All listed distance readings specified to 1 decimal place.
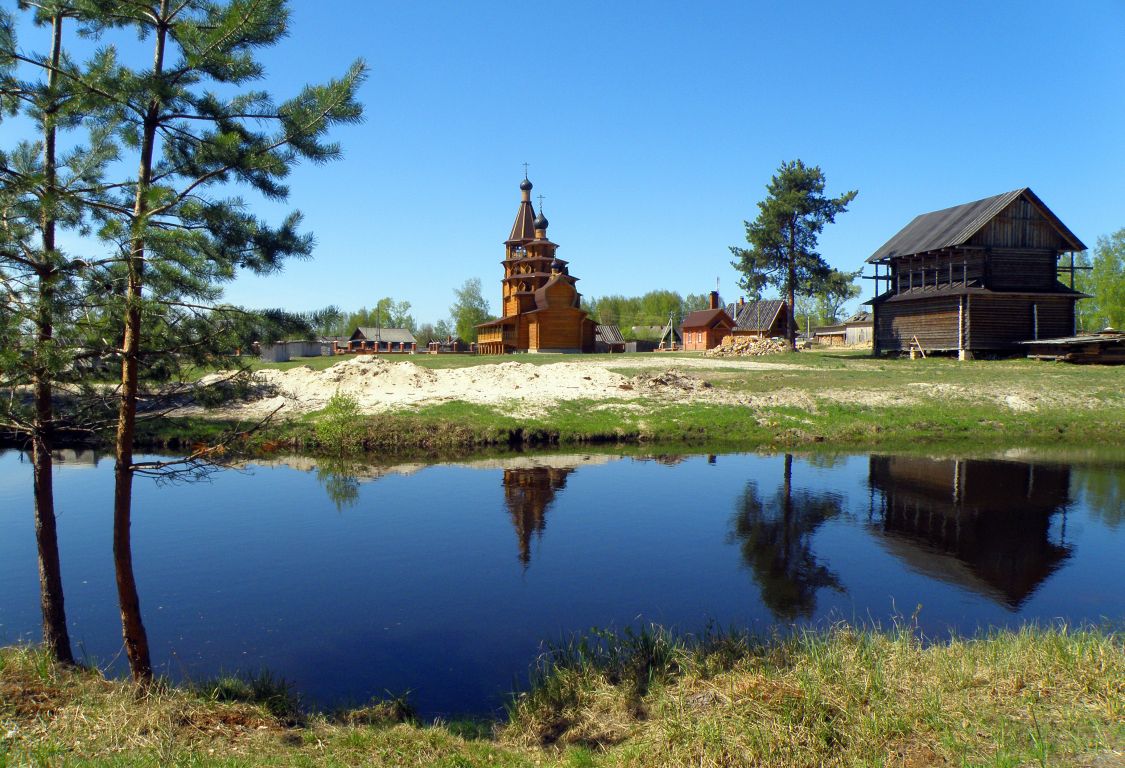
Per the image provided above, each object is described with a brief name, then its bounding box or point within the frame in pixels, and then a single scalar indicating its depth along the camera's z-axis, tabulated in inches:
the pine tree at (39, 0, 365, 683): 269.1
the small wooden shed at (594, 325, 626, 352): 3394.4
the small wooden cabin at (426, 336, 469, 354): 3201.5
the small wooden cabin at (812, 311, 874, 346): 3614.7
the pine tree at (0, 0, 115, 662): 260.2
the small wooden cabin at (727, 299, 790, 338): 3137.8
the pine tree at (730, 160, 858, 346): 2108.8
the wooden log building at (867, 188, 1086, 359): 1695.4
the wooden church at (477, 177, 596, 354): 2506.2
